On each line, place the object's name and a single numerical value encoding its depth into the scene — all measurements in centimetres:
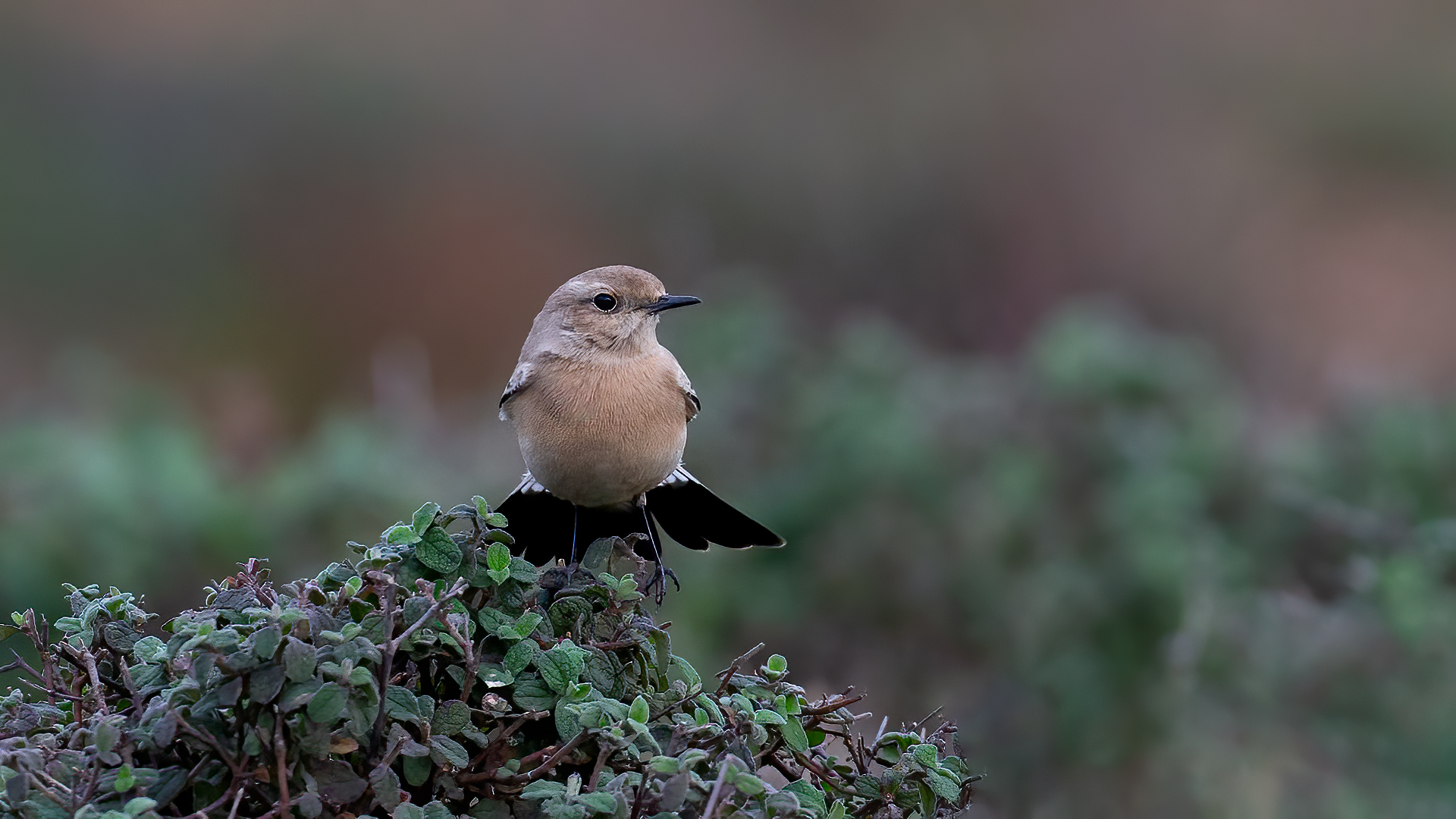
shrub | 430
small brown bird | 480
